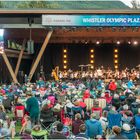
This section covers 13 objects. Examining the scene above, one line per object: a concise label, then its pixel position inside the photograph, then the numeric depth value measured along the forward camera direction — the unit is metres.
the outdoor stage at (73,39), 26.88
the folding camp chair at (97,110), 12.10
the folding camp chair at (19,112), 13.23
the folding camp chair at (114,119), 10.94
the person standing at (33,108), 11.90
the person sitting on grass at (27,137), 7.88
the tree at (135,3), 86.54
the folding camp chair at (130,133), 9.03
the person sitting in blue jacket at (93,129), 9.14
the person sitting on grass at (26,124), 10.73
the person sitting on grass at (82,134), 8.03
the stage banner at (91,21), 26.61
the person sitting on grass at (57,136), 7.29
